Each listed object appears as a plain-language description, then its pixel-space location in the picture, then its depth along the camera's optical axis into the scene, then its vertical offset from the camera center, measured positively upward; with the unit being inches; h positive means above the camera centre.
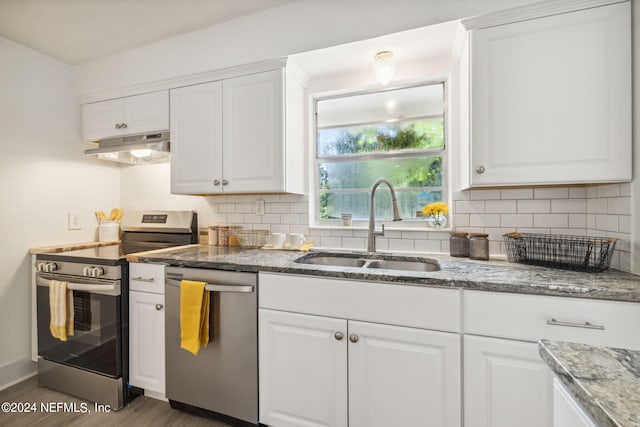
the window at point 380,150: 79.6 +18.1
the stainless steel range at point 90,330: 70.4 -28.9
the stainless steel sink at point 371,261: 69.4 -12.0
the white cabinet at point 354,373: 48.8 -29.2
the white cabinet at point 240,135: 74.3 +21.2
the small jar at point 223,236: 88.5 -6.7
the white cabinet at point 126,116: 84.9 +30.4
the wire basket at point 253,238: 85.6 -7.2
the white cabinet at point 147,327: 68.7 -27.1
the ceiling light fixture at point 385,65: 72.0 +36.6
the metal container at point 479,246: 65.1 -7.7
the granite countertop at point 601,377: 15.6 -10.7
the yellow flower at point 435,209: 73.0 +0.9
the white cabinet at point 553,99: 51.5 +21.1
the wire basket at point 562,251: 50.6 -7.4
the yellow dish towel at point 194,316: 60.8 -21.4
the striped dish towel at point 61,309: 73.8 -23.9
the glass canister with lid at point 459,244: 68.5 -7.6
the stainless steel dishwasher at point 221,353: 60.1 -30.0
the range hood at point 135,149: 84.4 +20.1
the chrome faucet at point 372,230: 74.0 -4.4
